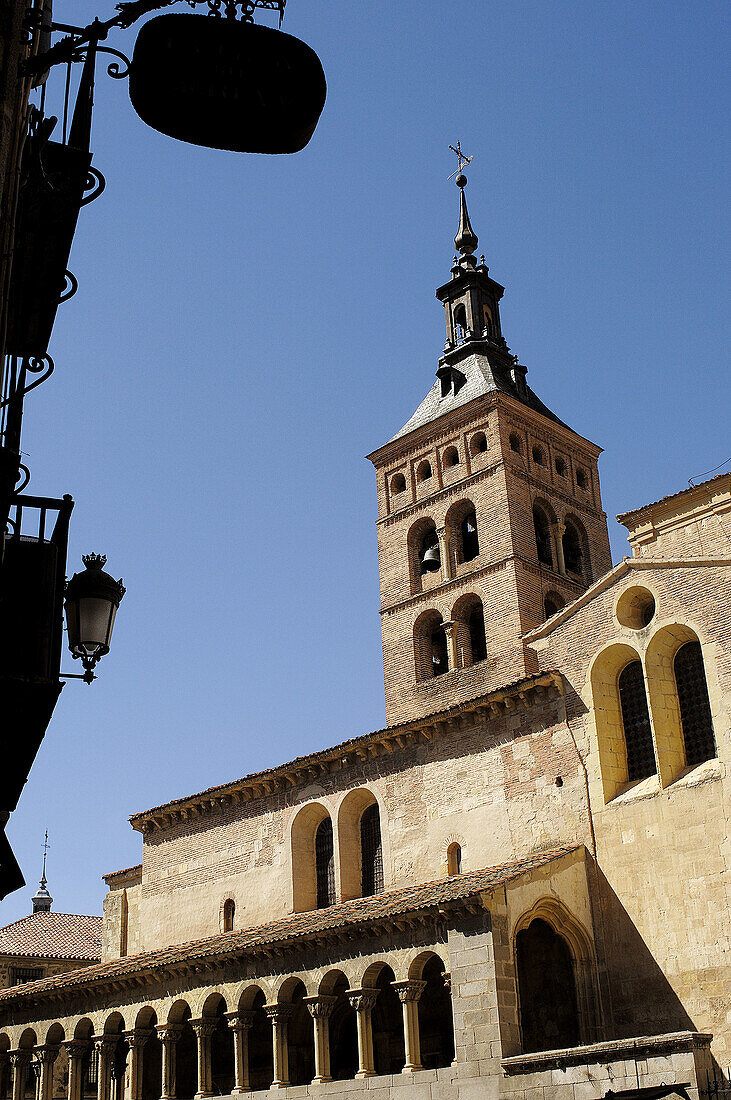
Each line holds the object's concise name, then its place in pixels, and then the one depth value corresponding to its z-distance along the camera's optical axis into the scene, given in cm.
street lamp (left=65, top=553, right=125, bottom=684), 756
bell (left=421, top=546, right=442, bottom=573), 3319
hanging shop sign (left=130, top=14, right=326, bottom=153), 497
